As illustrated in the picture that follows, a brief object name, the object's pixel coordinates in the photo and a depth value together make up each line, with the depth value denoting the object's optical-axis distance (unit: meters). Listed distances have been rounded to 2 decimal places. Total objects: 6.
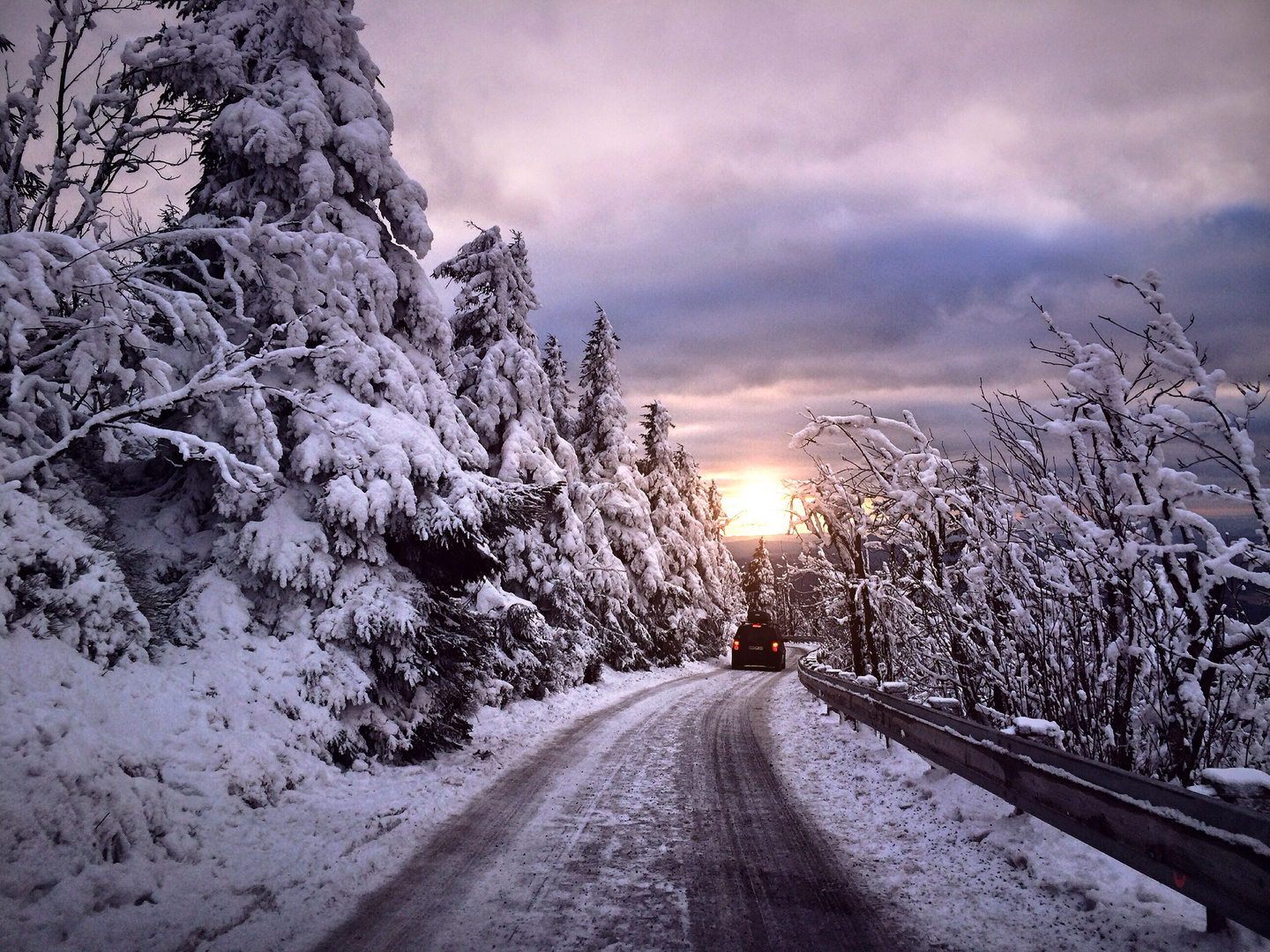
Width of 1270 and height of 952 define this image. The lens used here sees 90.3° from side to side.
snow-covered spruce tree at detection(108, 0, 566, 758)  7.87
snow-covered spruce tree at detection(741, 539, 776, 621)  56.81
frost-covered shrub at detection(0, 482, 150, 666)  5.44
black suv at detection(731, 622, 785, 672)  32.34
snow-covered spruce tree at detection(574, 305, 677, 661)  26.75
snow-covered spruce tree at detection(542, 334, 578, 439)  26.20
